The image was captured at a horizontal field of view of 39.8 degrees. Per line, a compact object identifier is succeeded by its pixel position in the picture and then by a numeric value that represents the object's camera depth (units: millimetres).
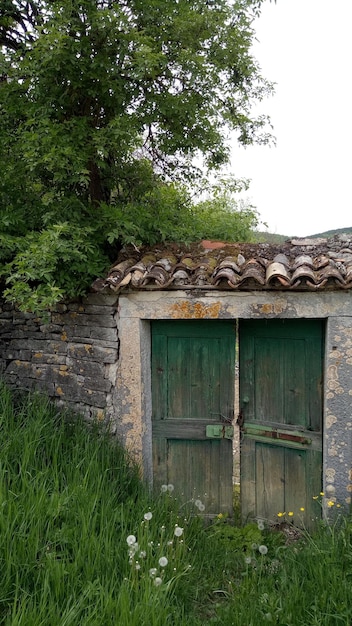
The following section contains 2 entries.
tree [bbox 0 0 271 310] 4059
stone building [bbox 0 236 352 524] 3992
